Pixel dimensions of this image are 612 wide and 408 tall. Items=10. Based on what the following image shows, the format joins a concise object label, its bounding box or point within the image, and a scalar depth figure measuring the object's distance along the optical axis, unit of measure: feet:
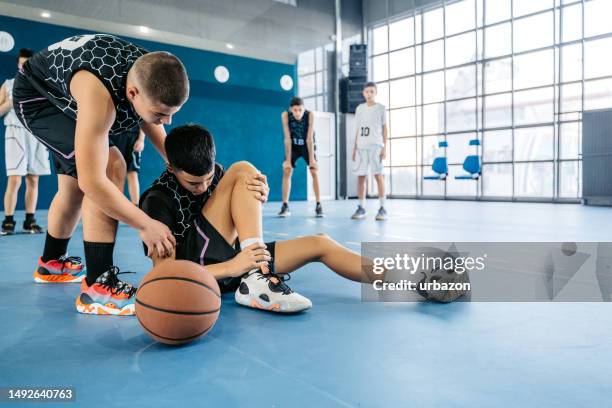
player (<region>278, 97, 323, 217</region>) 19.25
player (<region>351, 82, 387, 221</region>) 17.97
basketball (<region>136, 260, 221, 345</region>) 3.92
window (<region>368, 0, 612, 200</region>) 26.96
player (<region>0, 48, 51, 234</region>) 12.72
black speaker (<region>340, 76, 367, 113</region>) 35.45
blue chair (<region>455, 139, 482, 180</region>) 27.63
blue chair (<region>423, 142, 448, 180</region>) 29.51
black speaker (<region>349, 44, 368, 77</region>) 35.09
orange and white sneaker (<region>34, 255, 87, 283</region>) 6.90
